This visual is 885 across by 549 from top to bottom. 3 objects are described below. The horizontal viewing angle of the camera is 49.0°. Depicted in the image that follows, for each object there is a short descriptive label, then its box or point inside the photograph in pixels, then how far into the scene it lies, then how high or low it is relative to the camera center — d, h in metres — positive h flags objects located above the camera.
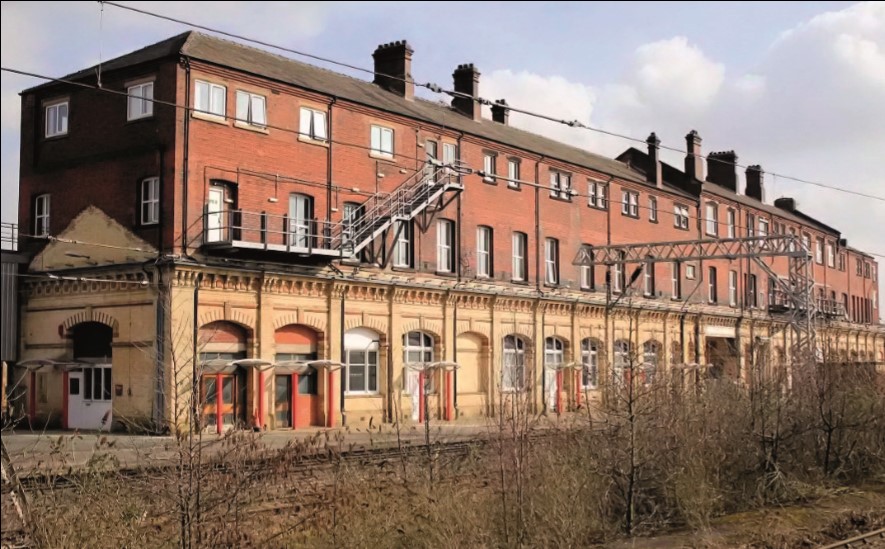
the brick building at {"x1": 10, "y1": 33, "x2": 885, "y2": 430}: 28.38 +3.59
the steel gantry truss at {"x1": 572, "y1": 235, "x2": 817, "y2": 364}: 35.91 +3.60
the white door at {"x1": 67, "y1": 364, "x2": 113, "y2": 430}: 29.48 -1.28
